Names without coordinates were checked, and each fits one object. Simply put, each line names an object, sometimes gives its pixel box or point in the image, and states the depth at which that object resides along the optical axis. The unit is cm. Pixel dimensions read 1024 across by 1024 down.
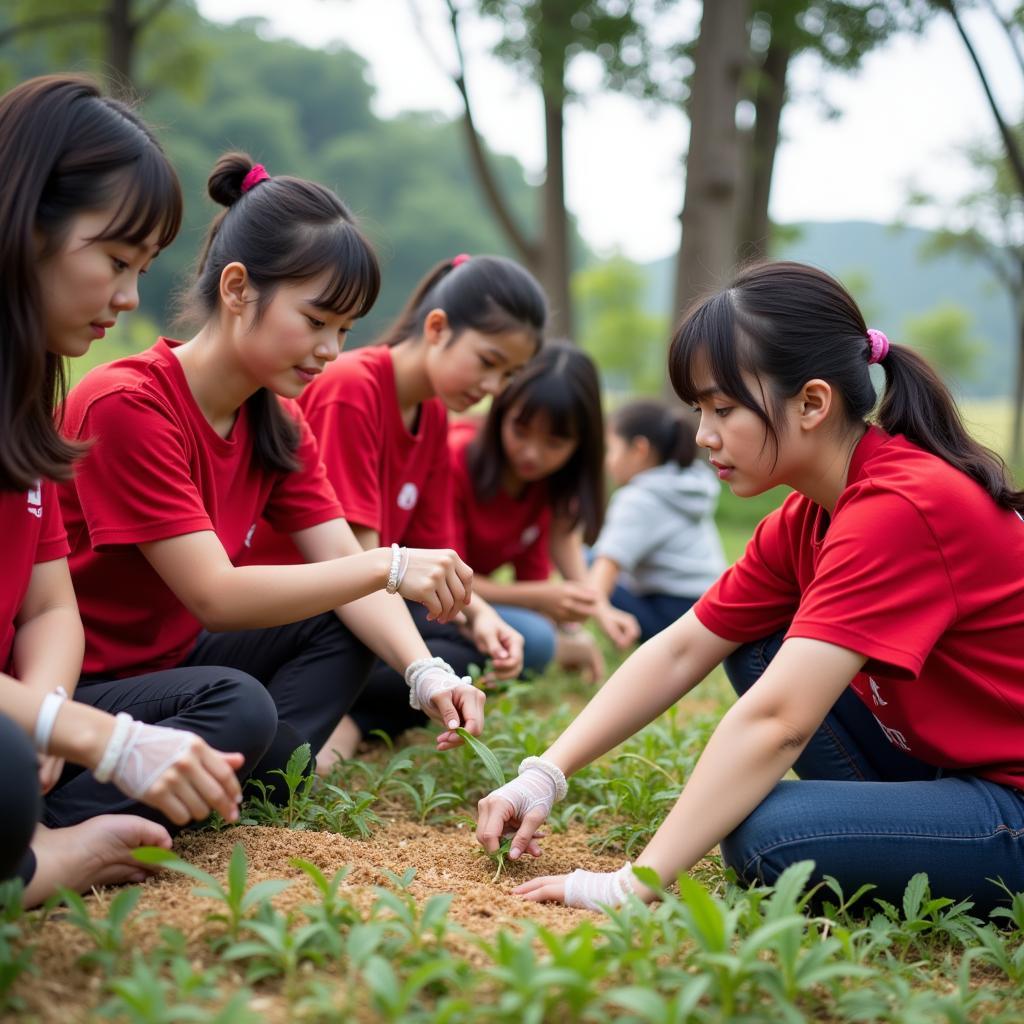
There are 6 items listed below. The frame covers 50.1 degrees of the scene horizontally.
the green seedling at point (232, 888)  167
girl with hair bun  219
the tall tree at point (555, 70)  1074
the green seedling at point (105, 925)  158
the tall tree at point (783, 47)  1059
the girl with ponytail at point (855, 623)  193
